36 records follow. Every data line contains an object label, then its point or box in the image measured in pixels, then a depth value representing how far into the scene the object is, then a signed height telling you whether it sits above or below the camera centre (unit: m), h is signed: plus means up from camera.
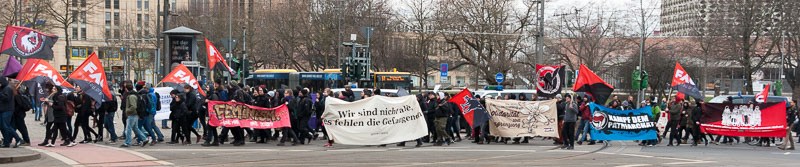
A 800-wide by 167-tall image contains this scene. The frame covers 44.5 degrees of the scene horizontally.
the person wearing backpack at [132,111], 18.77 -0.79
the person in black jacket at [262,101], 20.92 -0.66
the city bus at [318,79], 50.62 -0.46
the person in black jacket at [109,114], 19.73 -0.91
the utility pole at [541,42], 42.87 +1.29
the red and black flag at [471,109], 22.50 -0.86
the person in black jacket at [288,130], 20.64 -1.26
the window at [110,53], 78.35 +1.38
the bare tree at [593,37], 56.88 +2.09
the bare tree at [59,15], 47.05 +2.86
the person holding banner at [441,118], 21.23 -1.02
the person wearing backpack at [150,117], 19.45 -0.95
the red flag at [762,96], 28.01 -0.69
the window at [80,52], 96.18 +1.74
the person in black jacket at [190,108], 19.94 -0.78
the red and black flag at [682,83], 27.08 -0.29
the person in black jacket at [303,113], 20.75 -0.90
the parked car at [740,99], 34.06 -0.91
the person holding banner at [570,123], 20.58 -1.08
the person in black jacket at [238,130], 20.31 -1.24
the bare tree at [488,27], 57.47 +2.66
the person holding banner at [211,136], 19.80 -1.34
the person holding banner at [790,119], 22.53 -1.12
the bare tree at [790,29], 50.97 +2.32
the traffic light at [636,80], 41.44 -0.33
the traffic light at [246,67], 37.90 +0.11
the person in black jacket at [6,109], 17.64 -0.73
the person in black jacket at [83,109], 19.23 -0.78
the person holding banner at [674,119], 23.83 -1.14
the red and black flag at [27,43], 20.83 +0.56
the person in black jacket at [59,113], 18.27 -0.82
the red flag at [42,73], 23.19 -0.09
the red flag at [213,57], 29.80 +0.39
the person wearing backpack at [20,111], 18.22 -0.78
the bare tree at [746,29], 51.78 +2.36
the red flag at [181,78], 23.58 -0.19
